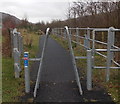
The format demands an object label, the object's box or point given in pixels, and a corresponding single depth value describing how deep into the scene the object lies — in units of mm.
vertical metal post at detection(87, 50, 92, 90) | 3104
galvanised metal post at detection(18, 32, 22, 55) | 5721
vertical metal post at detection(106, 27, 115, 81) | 3462
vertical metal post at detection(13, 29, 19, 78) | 3655
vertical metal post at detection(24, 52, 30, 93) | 3053
